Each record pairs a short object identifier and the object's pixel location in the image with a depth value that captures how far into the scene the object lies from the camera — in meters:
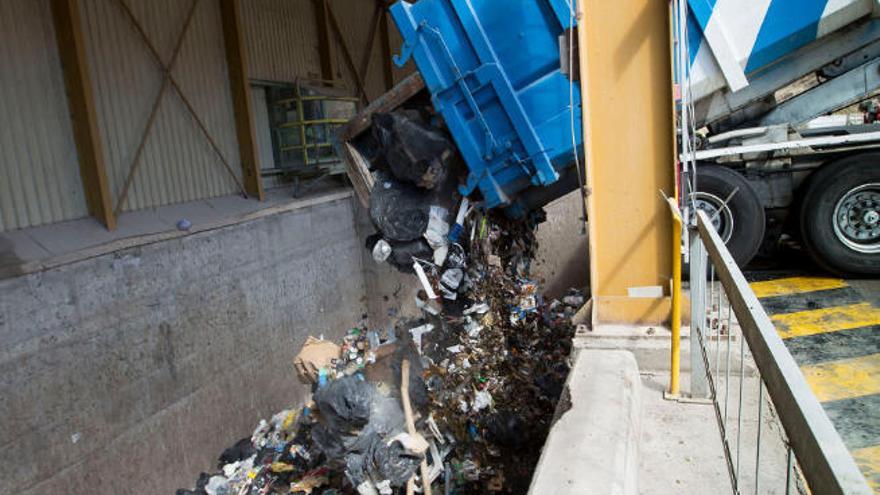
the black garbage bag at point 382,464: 3.36
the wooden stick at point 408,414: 3.40
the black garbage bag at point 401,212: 3.86
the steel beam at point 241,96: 5.95
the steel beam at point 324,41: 7.80
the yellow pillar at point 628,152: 2.86
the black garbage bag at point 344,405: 3.46
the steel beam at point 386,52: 9.66
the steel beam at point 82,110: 4.16
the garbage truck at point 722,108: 3.30
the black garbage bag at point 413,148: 3.62
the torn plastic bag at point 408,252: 3.91
